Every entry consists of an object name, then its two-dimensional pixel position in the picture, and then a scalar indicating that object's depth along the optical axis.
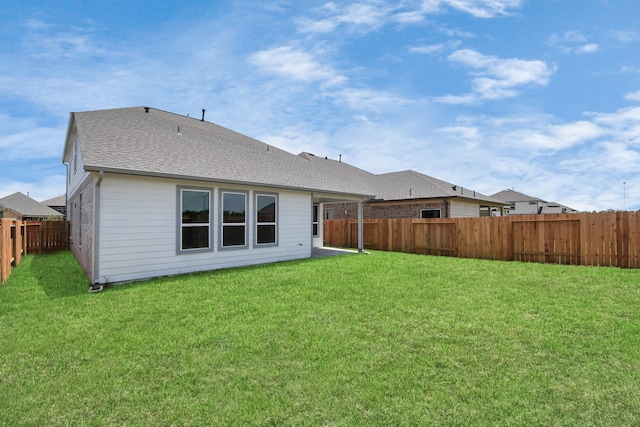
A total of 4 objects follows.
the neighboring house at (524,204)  41.50
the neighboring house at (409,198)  19.38
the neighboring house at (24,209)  34.78
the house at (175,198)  7.97
